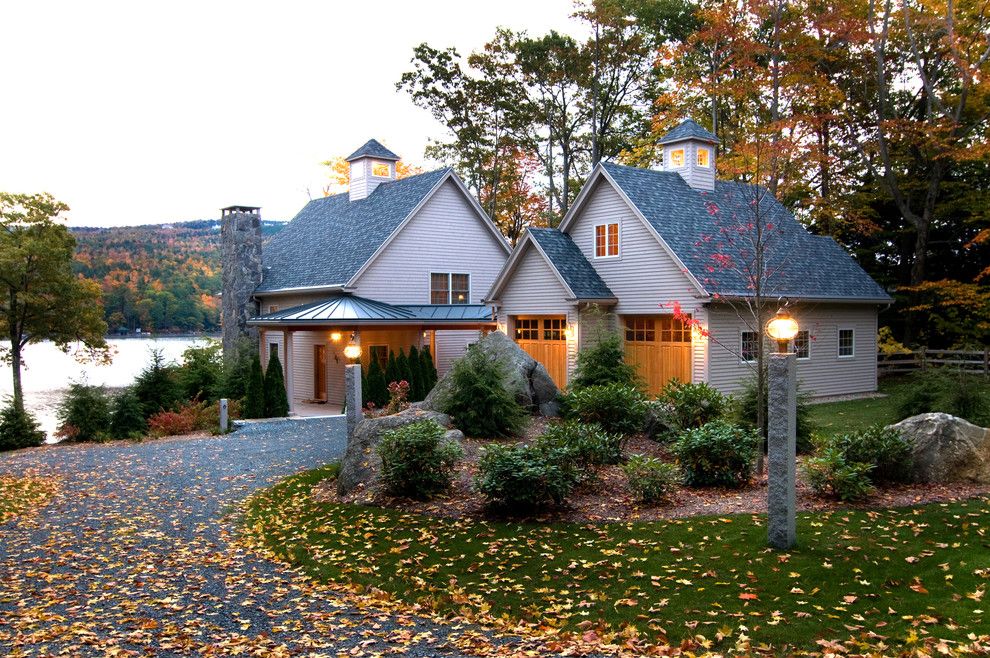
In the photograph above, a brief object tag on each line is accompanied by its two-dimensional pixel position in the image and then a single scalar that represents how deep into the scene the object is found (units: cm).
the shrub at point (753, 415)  1203
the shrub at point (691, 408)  1302
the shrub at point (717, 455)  1020
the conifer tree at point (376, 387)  2225
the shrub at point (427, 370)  2330
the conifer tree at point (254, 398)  2148
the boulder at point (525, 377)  1564
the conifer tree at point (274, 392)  2173
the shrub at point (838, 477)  916
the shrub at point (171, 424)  1939
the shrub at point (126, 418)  1944
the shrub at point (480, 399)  1346
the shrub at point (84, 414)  1920
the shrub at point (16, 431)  1908
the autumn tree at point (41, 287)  2414
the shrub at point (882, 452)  980
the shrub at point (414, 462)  1036
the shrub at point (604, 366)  1684
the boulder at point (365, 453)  1124
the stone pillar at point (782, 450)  768
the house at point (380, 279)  2412
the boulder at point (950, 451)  986
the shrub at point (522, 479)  928
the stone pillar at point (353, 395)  1273
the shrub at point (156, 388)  2111
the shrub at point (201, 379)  2361
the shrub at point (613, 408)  1380
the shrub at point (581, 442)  1049
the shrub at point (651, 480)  952
